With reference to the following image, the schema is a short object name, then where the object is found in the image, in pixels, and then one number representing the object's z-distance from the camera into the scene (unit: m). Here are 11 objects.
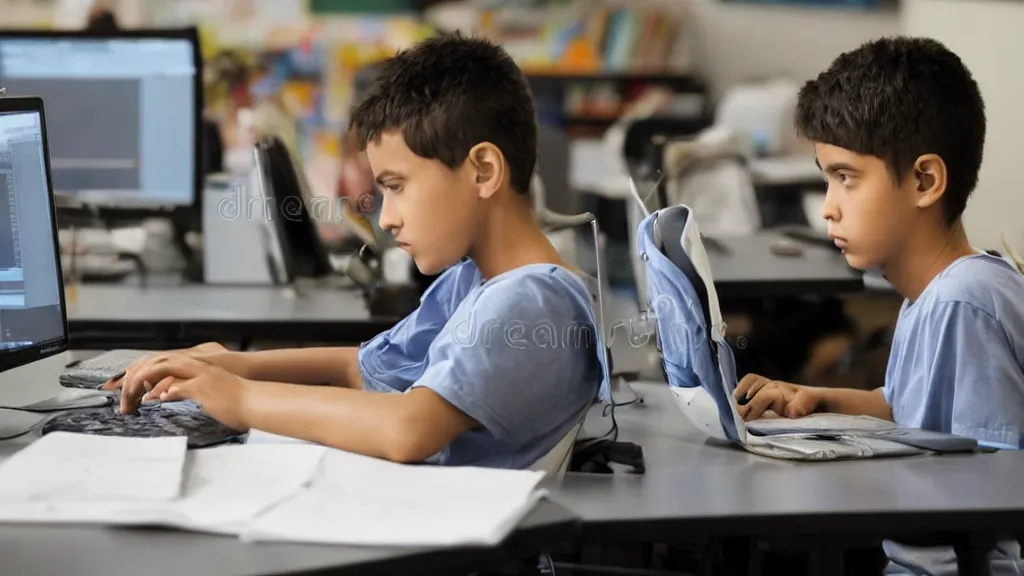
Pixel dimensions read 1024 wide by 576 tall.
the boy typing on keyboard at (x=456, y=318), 2.08
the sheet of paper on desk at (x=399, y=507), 1.89
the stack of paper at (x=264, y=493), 1.91
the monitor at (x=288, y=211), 3.02
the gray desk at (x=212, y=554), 1.86
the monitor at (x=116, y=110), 3.25
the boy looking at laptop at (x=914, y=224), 2.22
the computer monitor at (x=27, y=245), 2.26
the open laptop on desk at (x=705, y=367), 2.14
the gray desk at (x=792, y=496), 1.98
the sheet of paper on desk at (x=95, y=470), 1.97
